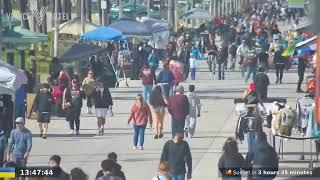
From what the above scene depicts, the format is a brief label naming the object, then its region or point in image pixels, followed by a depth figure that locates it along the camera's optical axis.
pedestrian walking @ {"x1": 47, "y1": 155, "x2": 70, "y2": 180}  14.57
